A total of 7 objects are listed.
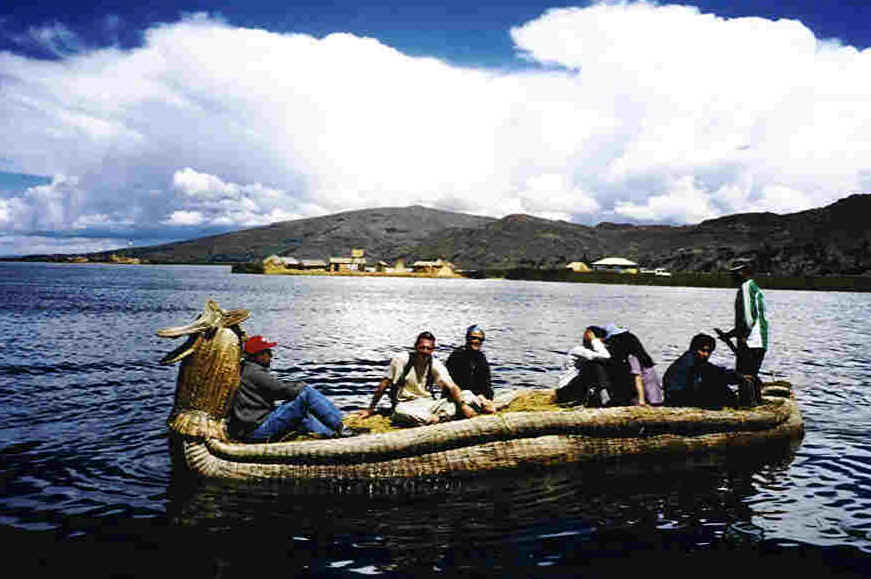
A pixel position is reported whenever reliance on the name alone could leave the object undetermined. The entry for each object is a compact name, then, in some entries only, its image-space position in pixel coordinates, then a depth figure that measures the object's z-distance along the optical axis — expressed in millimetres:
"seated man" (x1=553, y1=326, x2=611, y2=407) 11172
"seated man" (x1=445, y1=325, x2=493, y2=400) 11047
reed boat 8867
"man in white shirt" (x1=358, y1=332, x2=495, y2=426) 9938
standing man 11430
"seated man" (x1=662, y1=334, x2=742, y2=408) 11297
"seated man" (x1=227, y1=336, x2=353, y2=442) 9484
